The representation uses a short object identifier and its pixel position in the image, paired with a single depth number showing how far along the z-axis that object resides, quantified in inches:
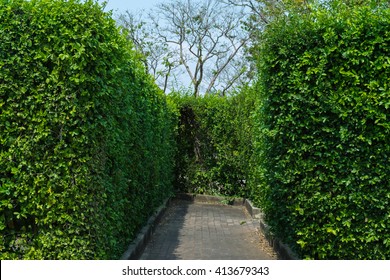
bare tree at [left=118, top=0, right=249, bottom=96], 1455.5
